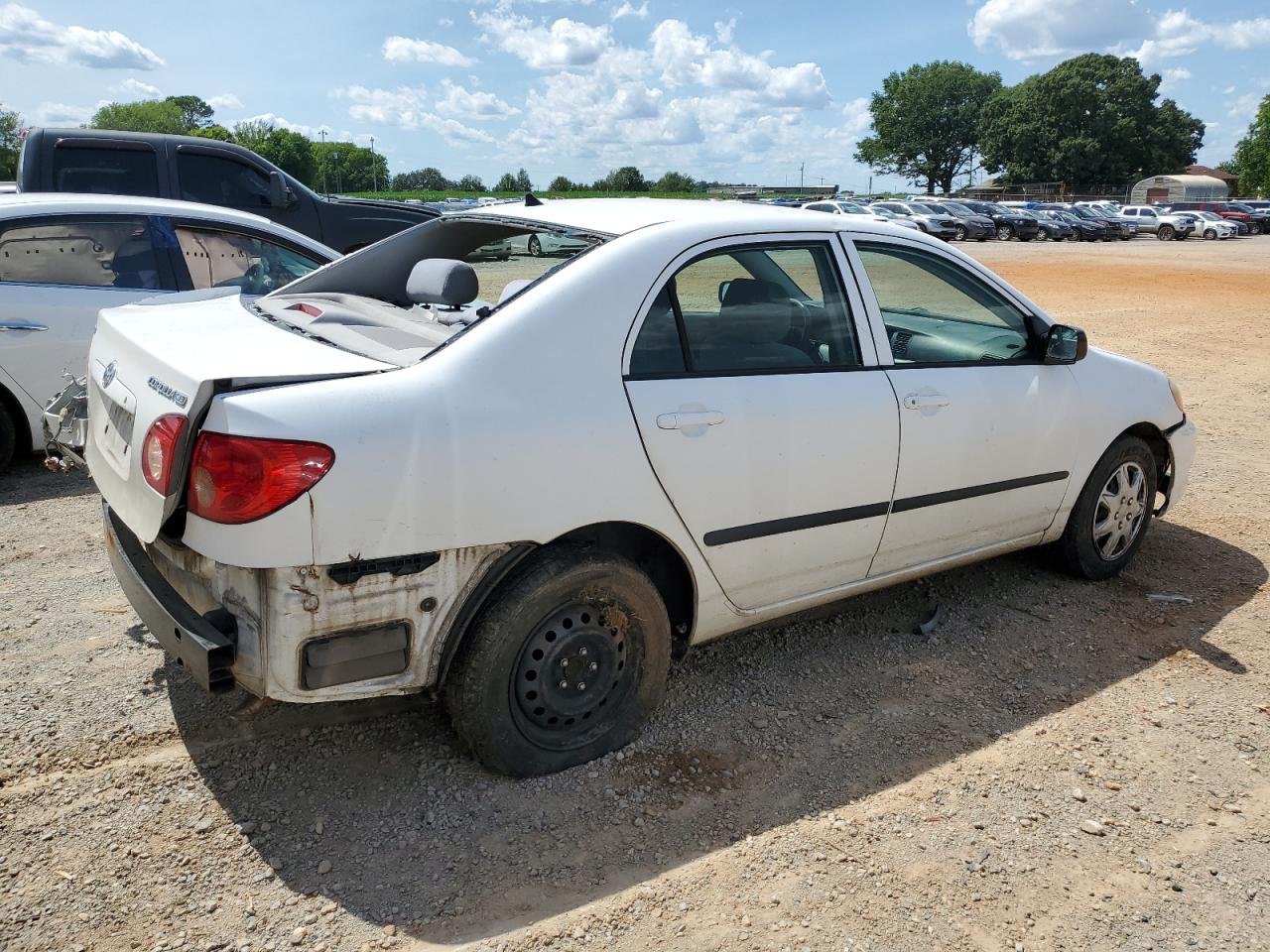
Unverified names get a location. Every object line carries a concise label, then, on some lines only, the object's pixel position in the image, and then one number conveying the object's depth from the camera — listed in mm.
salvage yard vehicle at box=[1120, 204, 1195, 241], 45125
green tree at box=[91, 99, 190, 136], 101881
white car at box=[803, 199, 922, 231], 33312
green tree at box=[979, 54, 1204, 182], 87000
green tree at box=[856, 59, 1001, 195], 100625
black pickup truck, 9320
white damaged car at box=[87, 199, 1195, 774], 2557
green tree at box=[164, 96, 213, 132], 120950
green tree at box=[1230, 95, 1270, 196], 86062
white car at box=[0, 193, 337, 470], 5738
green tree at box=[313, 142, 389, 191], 119062
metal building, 79750
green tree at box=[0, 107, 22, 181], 86369
